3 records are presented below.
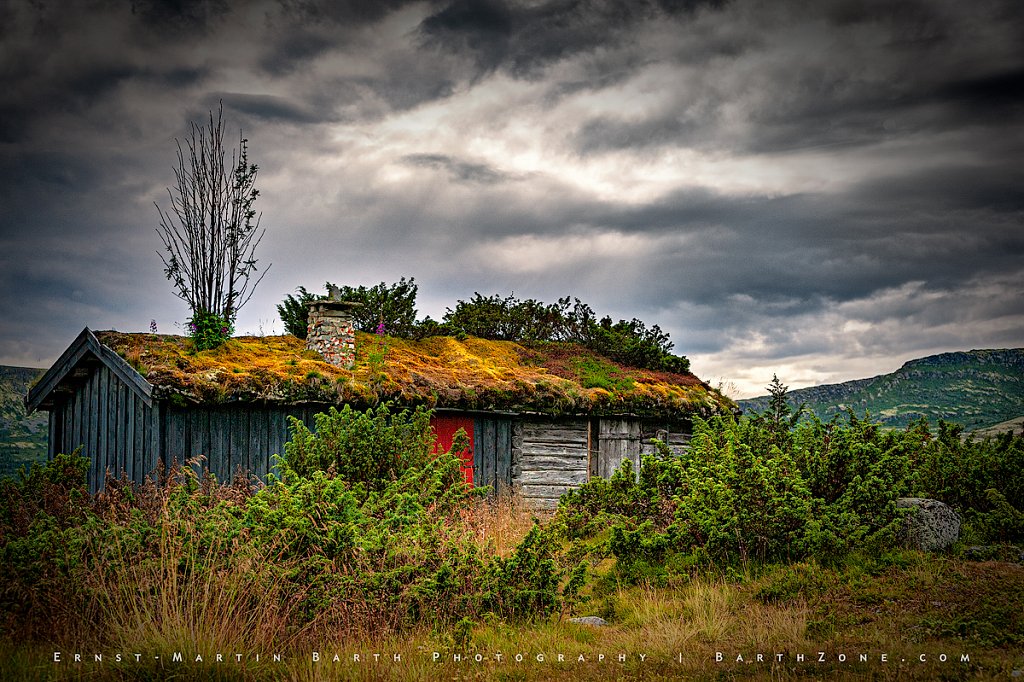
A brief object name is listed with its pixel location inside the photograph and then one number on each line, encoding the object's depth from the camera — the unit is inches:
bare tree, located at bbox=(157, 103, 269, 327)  633.0
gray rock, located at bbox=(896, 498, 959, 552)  357.1
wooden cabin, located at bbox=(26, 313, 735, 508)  467.5
